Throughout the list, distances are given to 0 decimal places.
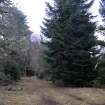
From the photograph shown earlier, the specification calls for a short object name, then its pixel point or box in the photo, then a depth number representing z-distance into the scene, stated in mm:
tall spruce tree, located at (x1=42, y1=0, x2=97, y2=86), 12616
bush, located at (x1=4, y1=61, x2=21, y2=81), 14548
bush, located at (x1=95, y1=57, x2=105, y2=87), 12399
